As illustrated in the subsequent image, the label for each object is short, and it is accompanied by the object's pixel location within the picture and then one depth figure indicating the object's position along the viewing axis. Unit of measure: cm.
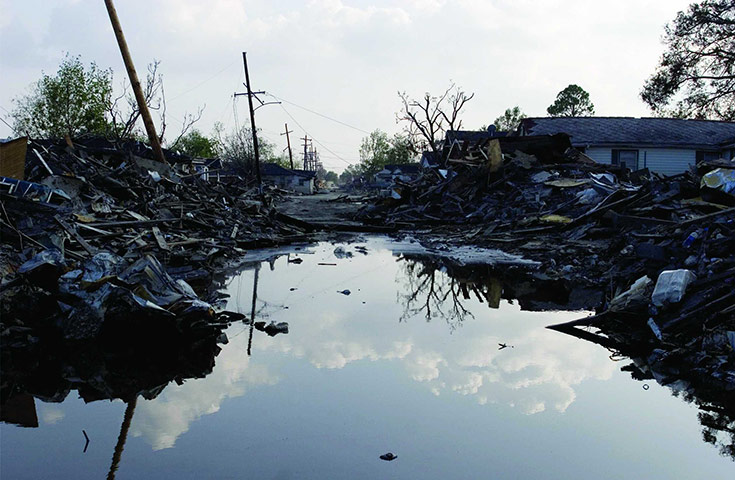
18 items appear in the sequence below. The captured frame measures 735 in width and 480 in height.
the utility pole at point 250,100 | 3206
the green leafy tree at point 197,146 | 7162
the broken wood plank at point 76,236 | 930
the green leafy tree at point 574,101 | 5812
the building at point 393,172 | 7135
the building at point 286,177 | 7731
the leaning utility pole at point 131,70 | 1764
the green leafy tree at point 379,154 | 8505
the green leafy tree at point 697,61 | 2678
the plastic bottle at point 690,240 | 812
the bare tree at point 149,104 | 3096
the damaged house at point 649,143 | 2984
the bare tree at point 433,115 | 4803
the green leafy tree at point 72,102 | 4472
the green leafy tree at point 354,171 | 13195
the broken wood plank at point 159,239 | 1104
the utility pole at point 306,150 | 10389
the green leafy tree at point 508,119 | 7396
